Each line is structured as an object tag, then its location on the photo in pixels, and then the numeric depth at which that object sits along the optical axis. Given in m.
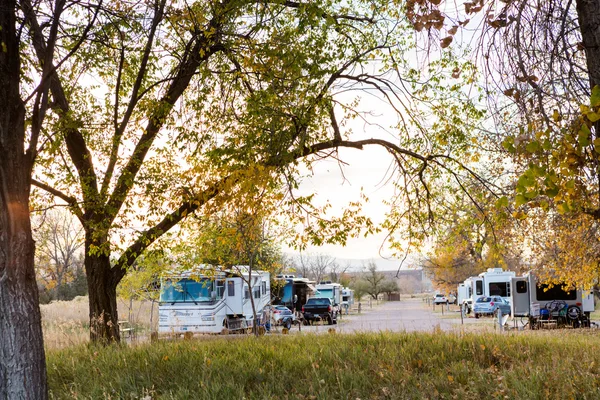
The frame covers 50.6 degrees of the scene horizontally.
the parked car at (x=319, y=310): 33.82
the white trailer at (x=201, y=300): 22.61
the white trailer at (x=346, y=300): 49.63
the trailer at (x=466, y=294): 41.43
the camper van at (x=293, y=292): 36.97
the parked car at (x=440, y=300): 63.20
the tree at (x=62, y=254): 50.88
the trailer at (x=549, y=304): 25.25
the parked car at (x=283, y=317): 28.43
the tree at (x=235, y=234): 11.17
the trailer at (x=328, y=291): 41.55
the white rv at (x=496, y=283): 36.75
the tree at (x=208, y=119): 10.27
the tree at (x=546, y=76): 4.12
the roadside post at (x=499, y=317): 20.85
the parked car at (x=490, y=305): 34.72
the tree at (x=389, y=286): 87.38
